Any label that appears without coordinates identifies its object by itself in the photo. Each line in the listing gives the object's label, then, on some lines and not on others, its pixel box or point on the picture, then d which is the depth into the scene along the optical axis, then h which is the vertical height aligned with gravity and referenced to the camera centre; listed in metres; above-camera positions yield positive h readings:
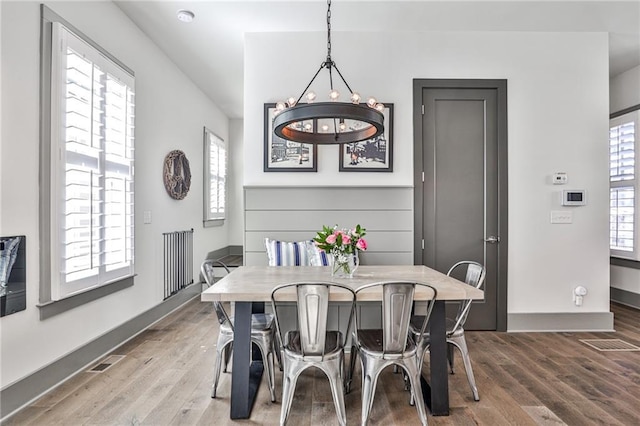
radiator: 4.25 -0.61
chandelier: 2.07 +0.60
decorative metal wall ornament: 4.25 +0.50
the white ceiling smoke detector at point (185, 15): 3.25 +1.86
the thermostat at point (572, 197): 3.71 +0.16
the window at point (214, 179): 5.58 +0.59
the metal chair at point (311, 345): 1.94 -0.75
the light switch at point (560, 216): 3.76 -0.04
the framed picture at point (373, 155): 3.68 +0.61
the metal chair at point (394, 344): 1.95 -0.76
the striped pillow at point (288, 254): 3.37 -0.39
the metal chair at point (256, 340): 2.36 -0.86
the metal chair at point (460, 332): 2.34 -0.81
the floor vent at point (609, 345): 3.24 -1.26
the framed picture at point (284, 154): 3.67 +0.62
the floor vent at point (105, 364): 2.77 -1.24
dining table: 2.11 -0.71
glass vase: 2.51 -0.38
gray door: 3.77 +0.36
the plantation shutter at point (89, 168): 2.49 +0.37
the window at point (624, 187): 4.40 +0.33
